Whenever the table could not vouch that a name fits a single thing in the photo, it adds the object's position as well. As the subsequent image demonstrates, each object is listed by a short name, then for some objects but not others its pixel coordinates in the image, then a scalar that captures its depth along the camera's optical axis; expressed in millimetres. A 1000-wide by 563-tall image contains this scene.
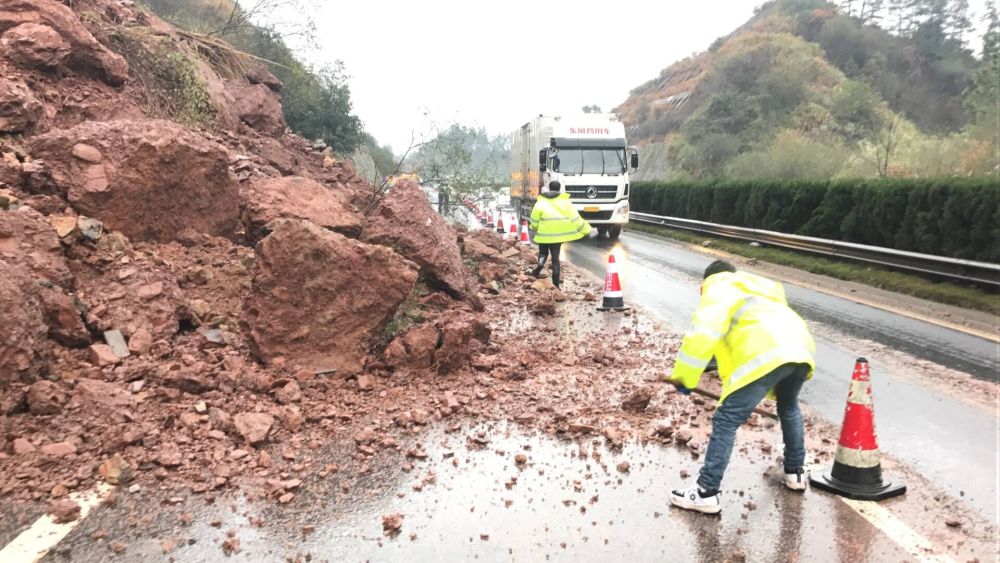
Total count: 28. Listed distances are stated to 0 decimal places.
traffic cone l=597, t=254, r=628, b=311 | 9789
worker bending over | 3840
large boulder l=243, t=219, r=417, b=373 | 5977
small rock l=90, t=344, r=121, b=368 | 5254
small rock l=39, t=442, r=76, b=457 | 4227
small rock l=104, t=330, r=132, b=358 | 5465
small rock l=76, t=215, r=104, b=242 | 6503
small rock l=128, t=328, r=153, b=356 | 5559
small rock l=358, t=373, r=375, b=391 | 5774
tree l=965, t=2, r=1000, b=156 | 27016
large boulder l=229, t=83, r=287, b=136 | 13773
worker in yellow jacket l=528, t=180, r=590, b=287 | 11078
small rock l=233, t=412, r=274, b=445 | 4648
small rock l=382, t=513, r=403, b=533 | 3688
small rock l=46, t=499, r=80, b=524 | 3639
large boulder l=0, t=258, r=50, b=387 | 4613
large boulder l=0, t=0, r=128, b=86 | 9227
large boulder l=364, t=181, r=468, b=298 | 8188
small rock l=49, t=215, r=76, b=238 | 6263
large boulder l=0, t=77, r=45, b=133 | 7582
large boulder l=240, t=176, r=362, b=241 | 8195
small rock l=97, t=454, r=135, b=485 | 4070
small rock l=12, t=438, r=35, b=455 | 4198
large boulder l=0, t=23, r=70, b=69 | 8750
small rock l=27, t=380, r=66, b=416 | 4559
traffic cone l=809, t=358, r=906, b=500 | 4125
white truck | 20219
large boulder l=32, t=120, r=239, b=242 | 7035
